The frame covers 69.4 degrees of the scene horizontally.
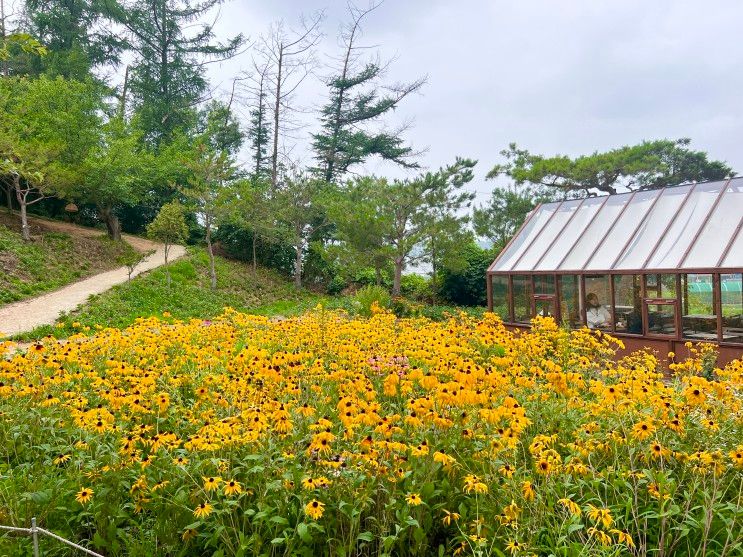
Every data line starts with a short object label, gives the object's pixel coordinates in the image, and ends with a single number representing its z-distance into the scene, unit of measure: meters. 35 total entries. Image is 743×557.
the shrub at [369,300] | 13.14
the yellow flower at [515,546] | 1.98
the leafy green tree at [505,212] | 19.98
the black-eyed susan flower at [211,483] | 2.14
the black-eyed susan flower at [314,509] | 2.04
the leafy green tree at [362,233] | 15.95
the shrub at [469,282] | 18.44
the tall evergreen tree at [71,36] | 22.22
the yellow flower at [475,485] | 2.19
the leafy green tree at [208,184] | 16.53
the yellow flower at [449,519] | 2.25
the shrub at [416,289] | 19.33
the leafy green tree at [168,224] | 15.36
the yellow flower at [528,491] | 2.20
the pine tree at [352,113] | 24.53
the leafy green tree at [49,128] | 15.35
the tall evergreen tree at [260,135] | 25.39
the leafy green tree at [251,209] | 17.59
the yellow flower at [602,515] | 1.93
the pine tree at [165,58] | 24.56
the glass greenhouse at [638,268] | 8.00
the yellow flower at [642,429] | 2.34
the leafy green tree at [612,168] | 19.25
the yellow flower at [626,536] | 1.90
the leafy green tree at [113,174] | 16.80
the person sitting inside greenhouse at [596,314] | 9.38
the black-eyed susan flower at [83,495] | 2.37
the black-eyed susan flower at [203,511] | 2.12
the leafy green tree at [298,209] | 18.84
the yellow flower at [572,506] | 2.03
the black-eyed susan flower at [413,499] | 2.19
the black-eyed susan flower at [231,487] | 2.16
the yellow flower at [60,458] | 2.71
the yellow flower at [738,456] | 2.26
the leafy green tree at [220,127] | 25.41
